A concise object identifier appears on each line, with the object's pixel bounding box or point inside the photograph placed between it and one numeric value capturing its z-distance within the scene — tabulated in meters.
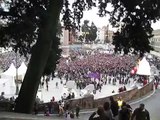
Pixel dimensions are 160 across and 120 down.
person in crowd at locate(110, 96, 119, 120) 12.48
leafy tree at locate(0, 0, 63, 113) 12.42
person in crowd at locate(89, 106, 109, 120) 9.09
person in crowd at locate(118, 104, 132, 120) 11.90
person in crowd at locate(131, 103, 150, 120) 12.09
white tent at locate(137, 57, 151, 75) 40.99
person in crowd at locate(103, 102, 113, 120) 10.54
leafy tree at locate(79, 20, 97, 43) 156.35
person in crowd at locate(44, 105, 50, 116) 22.65
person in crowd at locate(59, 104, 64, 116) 23.70
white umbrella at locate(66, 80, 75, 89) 33.84
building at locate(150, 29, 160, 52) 125.51
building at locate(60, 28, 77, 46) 117.70
